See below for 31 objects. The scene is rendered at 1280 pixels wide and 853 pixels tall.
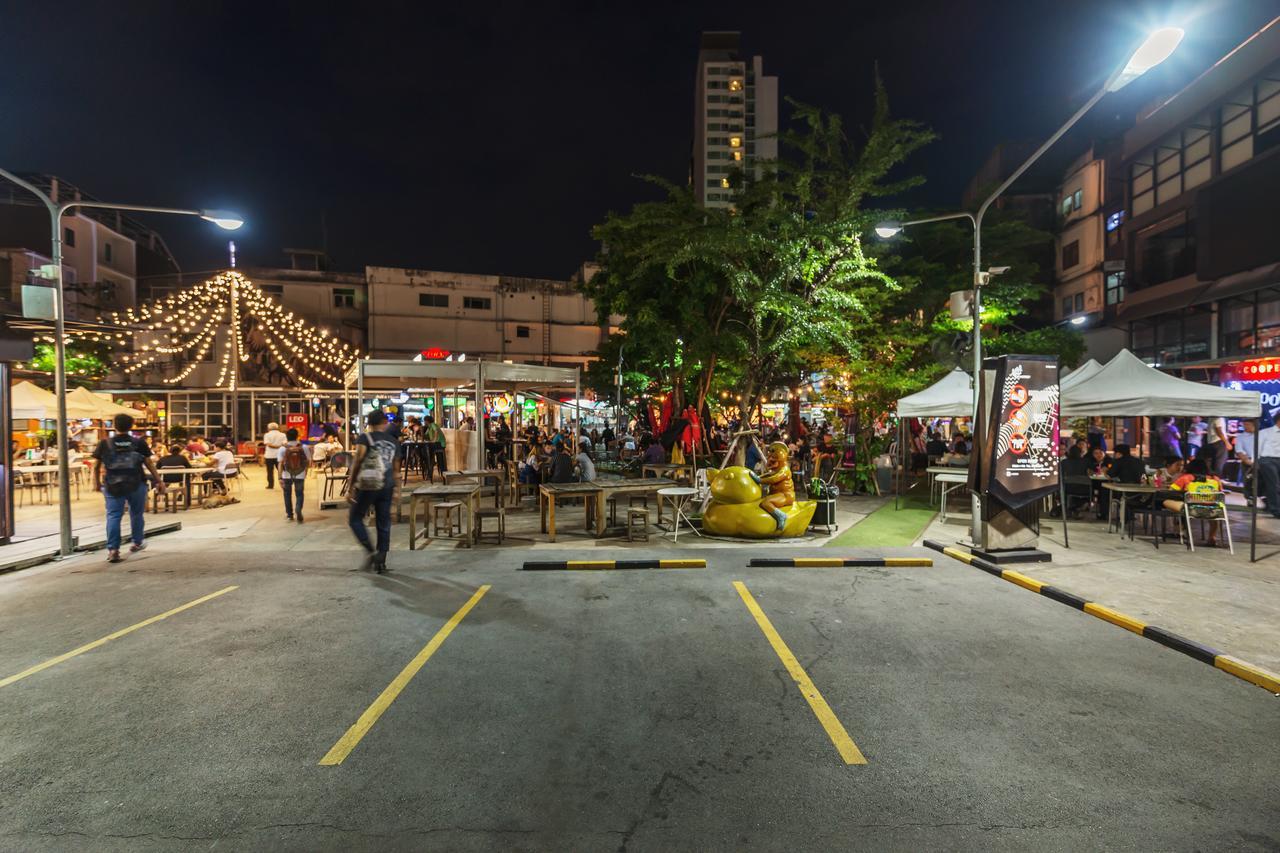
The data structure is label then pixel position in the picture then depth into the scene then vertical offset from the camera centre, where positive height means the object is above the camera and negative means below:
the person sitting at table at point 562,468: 10.90 -0.91
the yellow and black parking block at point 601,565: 7.93 -1.98
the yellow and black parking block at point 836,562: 8.15 -2.02
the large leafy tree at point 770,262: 13.42 +3.88
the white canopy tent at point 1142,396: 9.41 +0.31
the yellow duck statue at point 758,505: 9.62 -1.45
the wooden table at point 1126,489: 9.54 -1.21
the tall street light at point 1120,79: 6.05 +3.77
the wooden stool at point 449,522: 9.39 -1.79
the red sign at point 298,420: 25.00 +0.08
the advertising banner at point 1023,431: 8.19 -0.21
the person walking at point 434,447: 17.78 -0.80
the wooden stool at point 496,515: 9.30 -1.50
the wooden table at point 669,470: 13.82 -1.24
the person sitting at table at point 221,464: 13.54 -0.99
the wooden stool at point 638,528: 9.51 -1.84
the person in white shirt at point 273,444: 14.52 -0.55
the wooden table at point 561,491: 9.38 -1.15
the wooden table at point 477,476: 10.50 -1.08
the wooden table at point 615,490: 9.69 -1.17
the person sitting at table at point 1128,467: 10.52 -0.94
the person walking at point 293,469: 11.45 -0.93
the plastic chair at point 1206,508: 8.59 -1.38
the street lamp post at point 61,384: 8.37 +0.57
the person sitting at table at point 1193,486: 8.79 -1.09
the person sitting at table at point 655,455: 15.94 -0.98
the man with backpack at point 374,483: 7.36 -0.77
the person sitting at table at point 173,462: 12.95 -0.88
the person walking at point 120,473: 8.16 -0.69
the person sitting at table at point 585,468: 11.15 -0.92
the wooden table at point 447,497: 8.94 -1.17
